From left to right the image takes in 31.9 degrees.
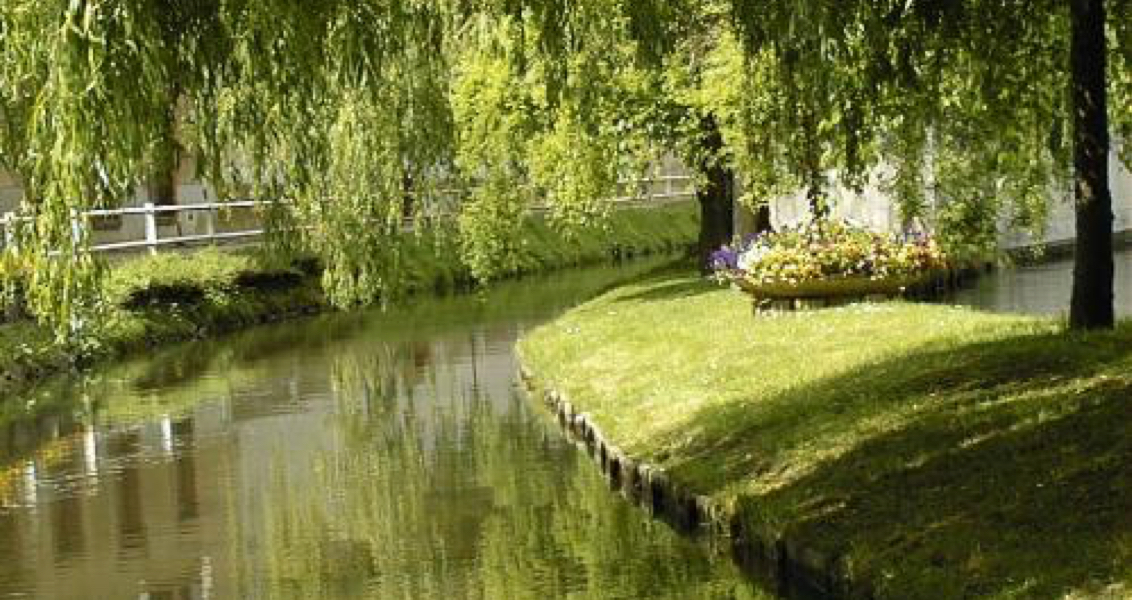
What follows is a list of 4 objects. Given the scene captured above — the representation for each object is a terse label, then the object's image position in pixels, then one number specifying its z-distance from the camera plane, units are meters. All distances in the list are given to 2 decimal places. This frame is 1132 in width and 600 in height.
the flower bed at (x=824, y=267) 23.88
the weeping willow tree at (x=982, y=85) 12.92
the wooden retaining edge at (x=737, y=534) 11.19
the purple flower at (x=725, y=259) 28.06
